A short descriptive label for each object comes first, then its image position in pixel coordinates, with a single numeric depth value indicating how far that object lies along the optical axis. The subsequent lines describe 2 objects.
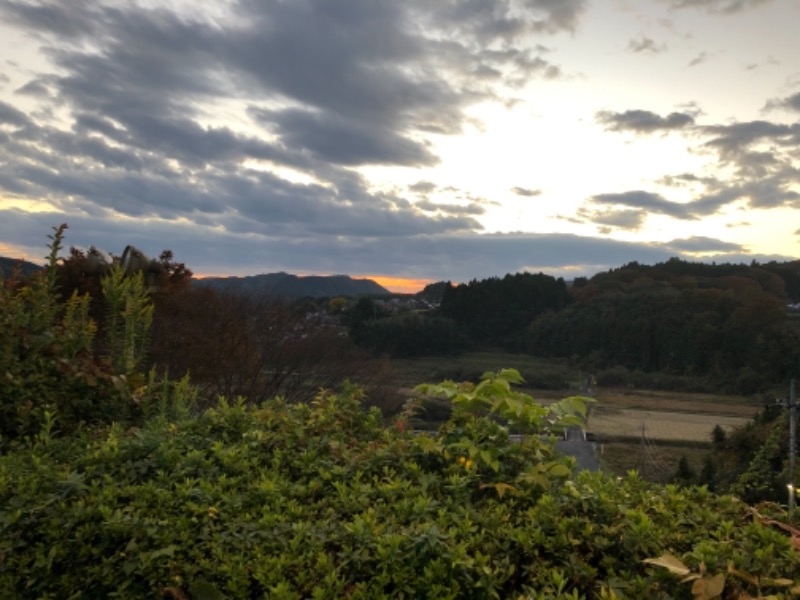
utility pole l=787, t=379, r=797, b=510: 10.88
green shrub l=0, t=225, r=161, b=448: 3.72
